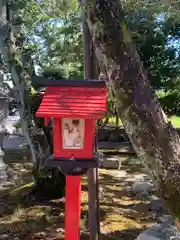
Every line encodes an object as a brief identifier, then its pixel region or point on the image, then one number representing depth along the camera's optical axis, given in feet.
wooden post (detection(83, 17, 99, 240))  11.24
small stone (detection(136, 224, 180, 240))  10.87
